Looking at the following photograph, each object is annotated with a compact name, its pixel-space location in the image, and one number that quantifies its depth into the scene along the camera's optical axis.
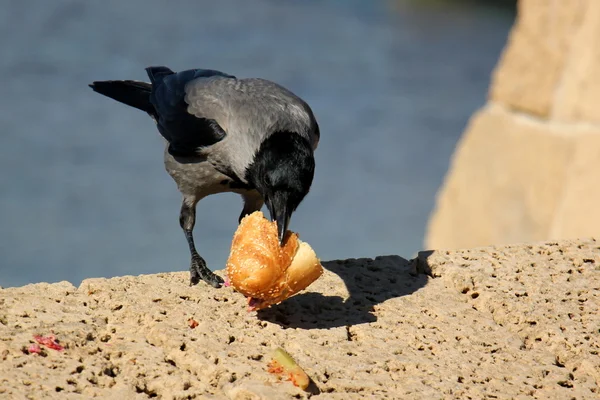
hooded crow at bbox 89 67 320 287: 7.16
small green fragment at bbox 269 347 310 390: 4.98
